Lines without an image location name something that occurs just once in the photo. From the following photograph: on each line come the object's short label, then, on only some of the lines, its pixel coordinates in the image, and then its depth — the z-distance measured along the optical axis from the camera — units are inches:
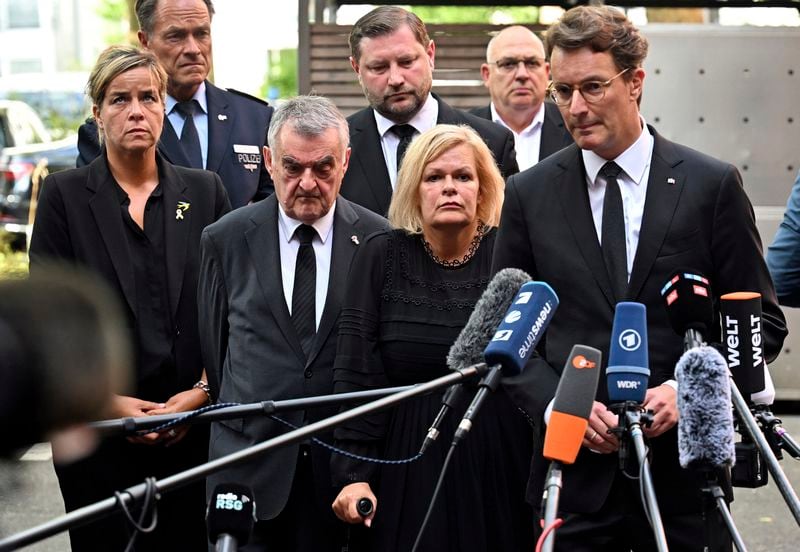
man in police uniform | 412.1
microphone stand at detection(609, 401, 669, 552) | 208.0
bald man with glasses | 482.4
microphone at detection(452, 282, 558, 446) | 215.9
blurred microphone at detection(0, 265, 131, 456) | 145.0
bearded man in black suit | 404.0
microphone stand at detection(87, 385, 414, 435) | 215.4
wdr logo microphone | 236.4
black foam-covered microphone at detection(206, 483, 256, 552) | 227.0
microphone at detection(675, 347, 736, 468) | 219.1
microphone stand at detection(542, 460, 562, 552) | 209.6
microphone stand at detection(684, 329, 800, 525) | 220.6
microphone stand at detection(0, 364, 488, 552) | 171.9
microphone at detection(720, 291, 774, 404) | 247.7
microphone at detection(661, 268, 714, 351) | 239.0
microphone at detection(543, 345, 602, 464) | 220.4
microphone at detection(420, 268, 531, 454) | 231.2
